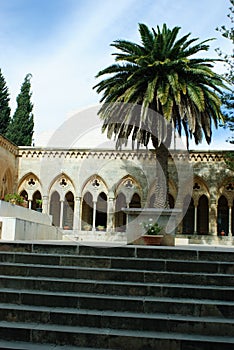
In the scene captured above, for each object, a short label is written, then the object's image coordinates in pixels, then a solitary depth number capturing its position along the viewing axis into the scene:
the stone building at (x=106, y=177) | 21.70
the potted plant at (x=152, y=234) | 9.59
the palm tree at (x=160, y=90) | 14.66
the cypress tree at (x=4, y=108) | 32.75
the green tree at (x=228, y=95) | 16.54
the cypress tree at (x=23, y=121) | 30.52
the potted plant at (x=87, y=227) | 22.84
